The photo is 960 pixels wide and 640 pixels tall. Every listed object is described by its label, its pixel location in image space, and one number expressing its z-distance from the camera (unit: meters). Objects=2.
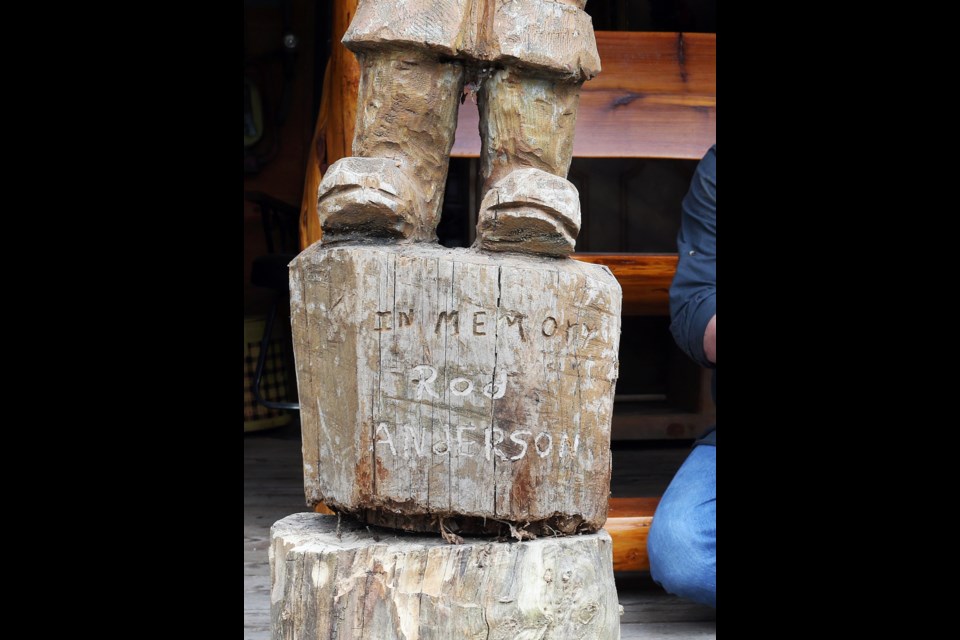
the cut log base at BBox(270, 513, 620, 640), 2.86
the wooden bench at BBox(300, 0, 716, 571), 3.85
